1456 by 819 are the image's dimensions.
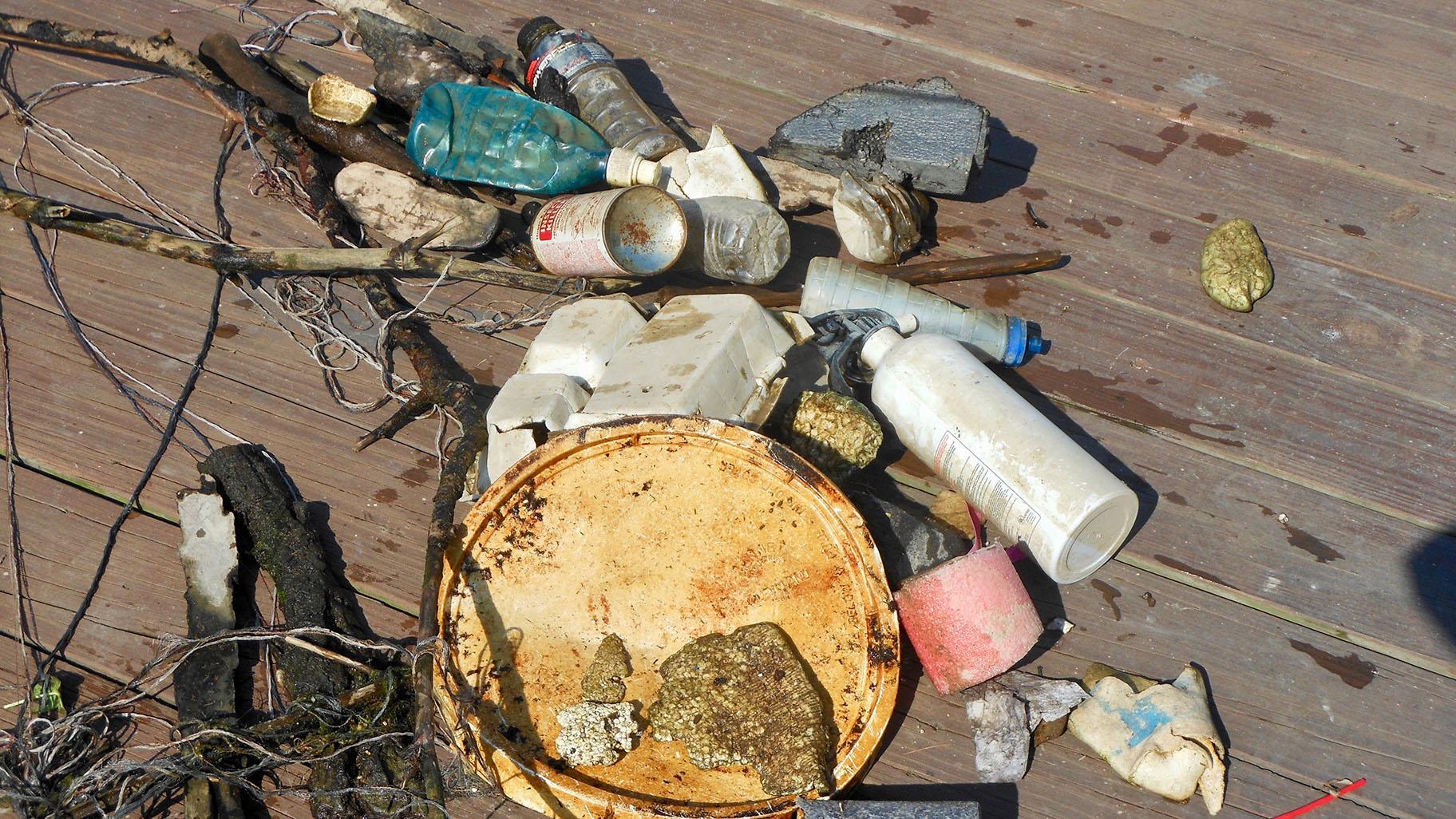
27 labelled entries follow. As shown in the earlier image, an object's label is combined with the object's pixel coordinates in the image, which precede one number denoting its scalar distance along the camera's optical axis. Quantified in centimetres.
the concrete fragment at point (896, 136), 240
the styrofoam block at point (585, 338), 202
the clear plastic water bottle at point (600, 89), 254
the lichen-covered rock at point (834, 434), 192
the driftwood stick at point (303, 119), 255
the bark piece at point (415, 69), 265
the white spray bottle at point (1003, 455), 181
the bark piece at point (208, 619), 175
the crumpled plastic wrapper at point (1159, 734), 173
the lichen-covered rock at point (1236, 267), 230
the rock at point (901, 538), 187
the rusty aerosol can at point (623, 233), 218
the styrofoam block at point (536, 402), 190
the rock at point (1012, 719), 176
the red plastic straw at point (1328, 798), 172
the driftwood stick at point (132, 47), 272
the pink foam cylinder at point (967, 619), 174
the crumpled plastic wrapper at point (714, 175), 237
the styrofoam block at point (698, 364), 181
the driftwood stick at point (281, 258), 229
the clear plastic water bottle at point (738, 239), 229
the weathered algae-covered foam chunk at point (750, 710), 165
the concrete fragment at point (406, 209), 238
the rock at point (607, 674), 175
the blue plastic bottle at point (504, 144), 248
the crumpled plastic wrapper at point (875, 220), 232
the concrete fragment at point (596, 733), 167
